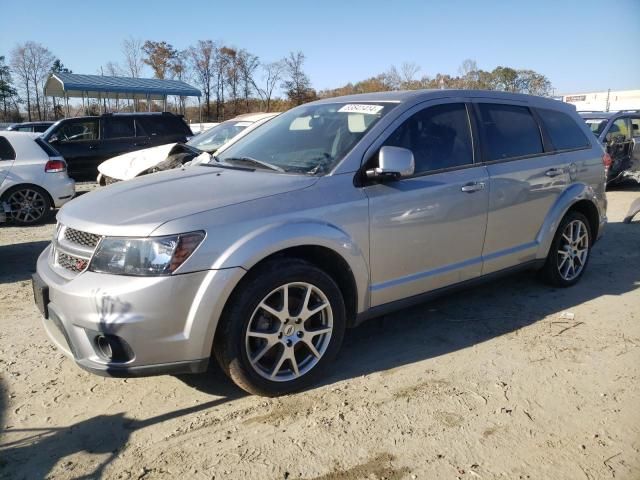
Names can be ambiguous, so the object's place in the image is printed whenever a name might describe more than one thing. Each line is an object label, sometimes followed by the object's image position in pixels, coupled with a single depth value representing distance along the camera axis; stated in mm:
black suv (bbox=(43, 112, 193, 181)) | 12008
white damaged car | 7766
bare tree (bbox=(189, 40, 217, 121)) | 45000
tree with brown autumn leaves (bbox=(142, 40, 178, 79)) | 45250
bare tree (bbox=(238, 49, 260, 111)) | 45094
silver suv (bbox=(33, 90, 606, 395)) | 2787
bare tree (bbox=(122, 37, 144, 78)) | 45375
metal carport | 26422
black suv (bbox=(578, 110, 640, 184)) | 11359
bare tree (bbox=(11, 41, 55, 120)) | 43281
